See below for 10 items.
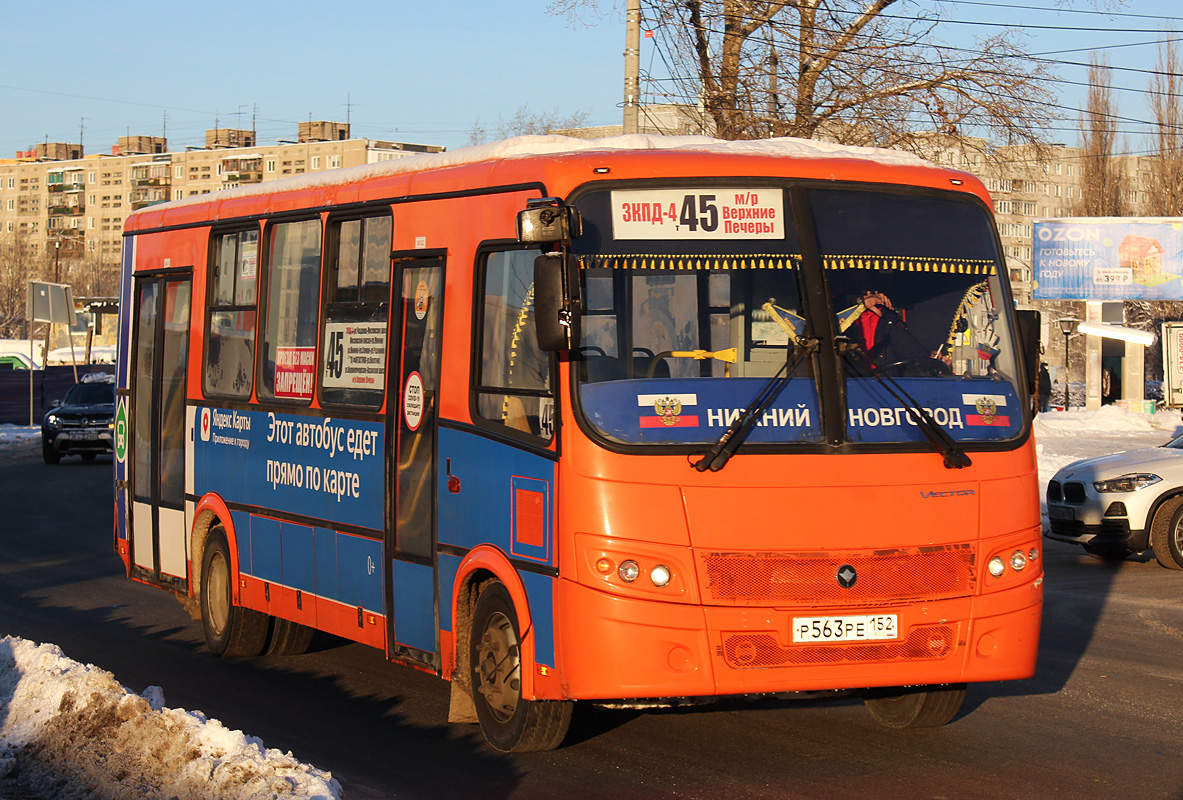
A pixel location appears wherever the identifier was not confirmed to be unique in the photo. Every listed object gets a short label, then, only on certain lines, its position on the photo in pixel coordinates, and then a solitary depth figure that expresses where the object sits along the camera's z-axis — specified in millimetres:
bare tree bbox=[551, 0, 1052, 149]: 24031
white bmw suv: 14336
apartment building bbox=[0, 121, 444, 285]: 137500
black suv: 31719
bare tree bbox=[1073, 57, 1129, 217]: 68438
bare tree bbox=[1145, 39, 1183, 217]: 65125
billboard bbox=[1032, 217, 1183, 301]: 45750
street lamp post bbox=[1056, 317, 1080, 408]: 47194
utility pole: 20891
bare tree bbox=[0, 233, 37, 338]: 112125
